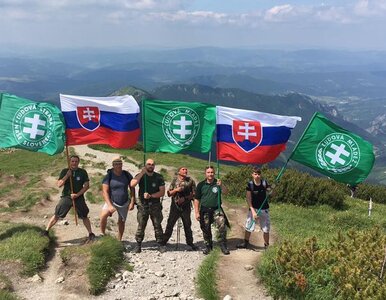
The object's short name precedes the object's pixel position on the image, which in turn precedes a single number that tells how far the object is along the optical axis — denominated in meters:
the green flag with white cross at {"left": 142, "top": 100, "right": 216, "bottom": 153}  12.14
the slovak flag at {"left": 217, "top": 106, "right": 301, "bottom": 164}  11.97
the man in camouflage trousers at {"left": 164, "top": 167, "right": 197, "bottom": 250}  11.88
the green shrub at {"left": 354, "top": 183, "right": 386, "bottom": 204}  26.95
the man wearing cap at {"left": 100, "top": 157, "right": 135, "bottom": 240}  11.74
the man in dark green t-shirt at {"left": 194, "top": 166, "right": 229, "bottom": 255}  11.78
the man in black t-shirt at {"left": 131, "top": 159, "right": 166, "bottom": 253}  11.75
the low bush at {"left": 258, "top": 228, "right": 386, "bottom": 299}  7.70
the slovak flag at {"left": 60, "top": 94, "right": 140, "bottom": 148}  12.45
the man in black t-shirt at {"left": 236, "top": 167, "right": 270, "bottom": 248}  11.91
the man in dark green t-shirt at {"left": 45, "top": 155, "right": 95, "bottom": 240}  12.05
